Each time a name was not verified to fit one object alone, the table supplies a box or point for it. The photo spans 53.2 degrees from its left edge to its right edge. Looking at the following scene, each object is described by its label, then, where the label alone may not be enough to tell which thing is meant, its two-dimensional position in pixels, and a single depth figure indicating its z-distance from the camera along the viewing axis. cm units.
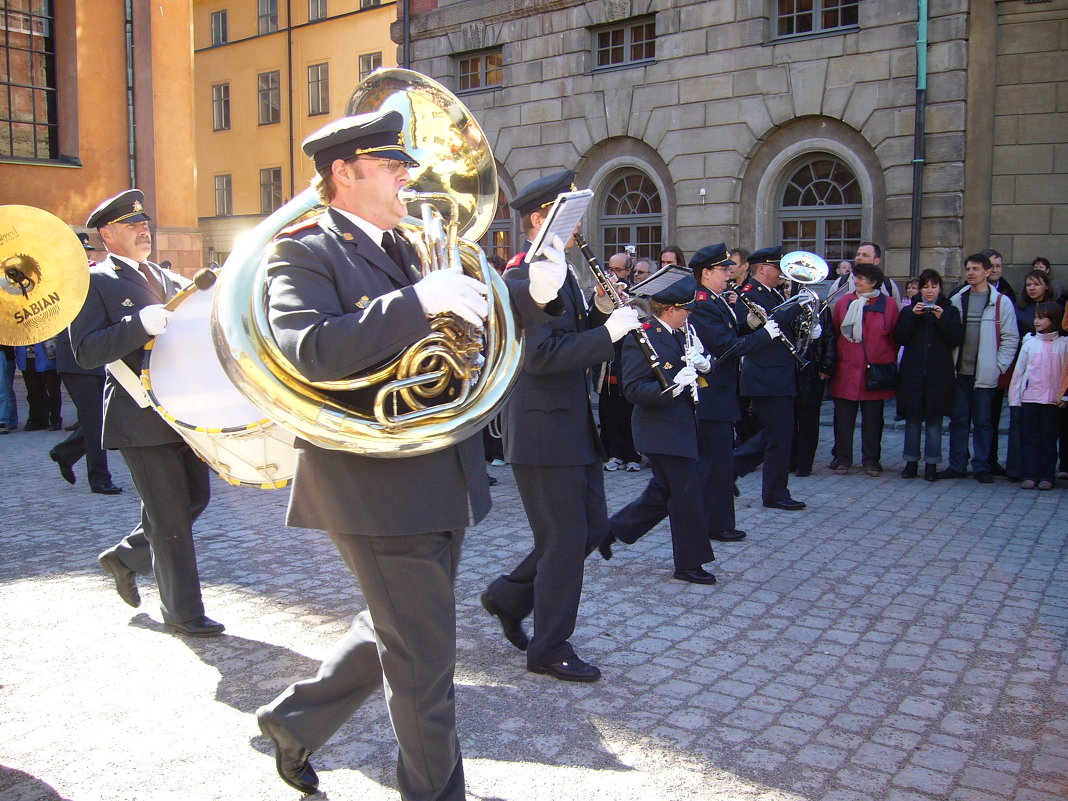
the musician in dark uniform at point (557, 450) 424
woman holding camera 909
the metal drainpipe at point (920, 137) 1306
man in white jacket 906
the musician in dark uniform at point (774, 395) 770
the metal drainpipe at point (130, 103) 1772
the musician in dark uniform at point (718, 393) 662
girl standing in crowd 863
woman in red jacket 938
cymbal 394
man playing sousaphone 273
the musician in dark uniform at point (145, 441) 473
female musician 565
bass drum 416
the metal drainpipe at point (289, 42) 3453
